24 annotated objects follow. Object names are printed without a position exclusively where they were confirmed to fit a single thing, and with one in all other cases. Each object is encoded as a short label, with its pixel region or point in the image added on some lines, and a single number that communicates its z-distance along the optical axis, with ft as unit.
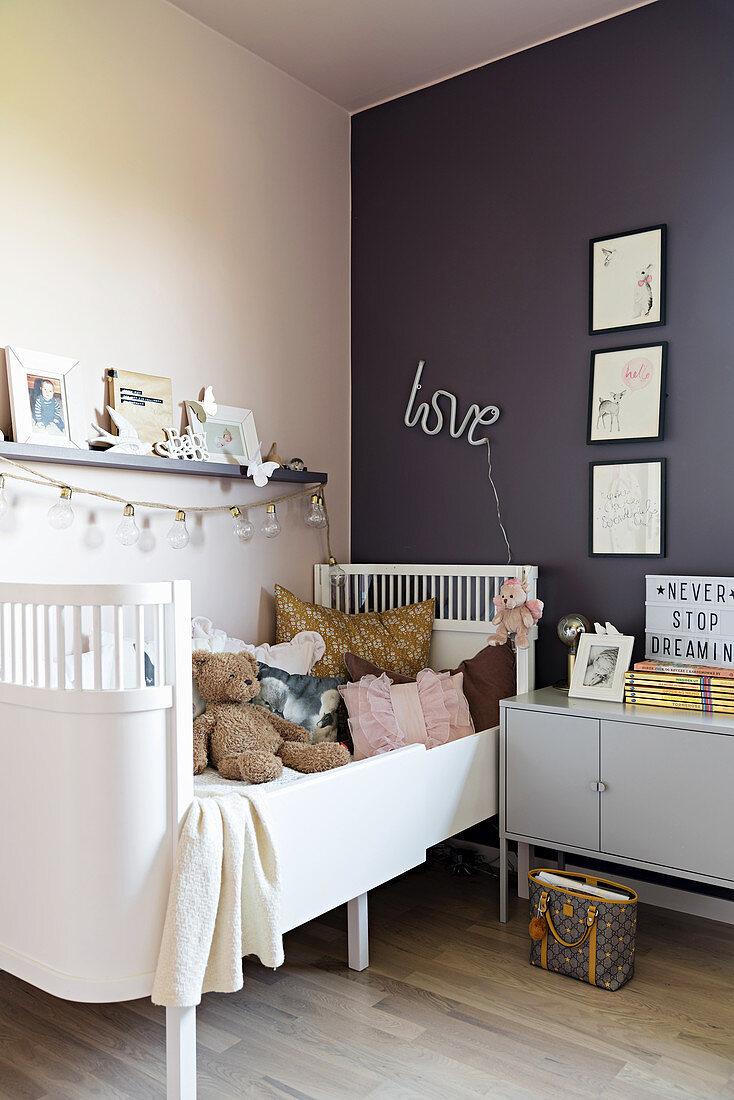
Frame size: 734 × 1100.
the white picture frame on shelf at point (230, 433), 9.07
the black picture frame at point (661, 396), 8.52
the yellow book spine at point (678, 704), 7.44
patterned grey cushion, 7.92
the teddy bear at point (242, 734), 6.81
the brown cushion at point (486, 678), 8.79
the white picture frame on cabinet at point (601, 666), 8.13
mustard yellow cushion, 9.34
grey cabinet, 7.01
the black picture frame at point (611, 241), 8.52
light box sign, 8.03
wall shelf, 7.23
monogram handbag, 6.79
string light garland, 7.41
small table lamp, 8.65
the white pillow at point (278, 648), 8.25
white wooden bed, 4.97
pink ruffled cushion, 8.07
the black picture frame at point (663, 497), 8.55
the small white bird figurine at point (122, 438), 7.93
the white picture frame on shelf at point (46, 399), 7.36
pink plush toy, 8.63
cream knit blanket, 5.03
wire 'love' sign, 9.80
